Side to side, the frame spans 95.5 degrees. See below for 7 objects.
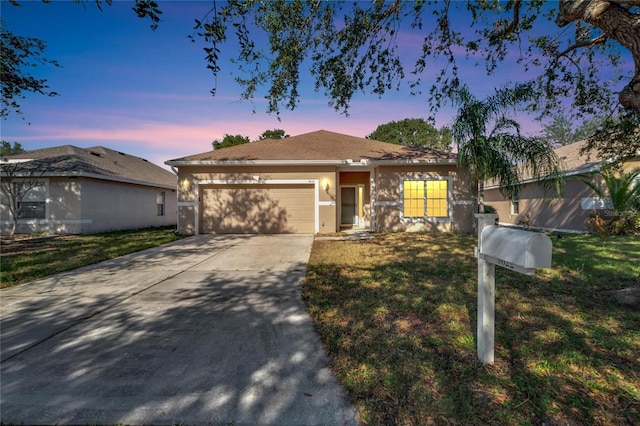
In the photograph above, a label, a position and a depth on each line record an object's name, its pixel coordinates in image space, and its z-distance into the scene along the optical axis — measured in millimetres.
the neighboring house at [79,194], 12984
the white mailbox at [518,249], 1835
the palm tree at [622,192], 9531
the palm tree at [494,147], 9242
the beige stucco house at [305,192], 12414
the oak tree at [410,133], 38094
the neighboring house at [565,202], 12156
